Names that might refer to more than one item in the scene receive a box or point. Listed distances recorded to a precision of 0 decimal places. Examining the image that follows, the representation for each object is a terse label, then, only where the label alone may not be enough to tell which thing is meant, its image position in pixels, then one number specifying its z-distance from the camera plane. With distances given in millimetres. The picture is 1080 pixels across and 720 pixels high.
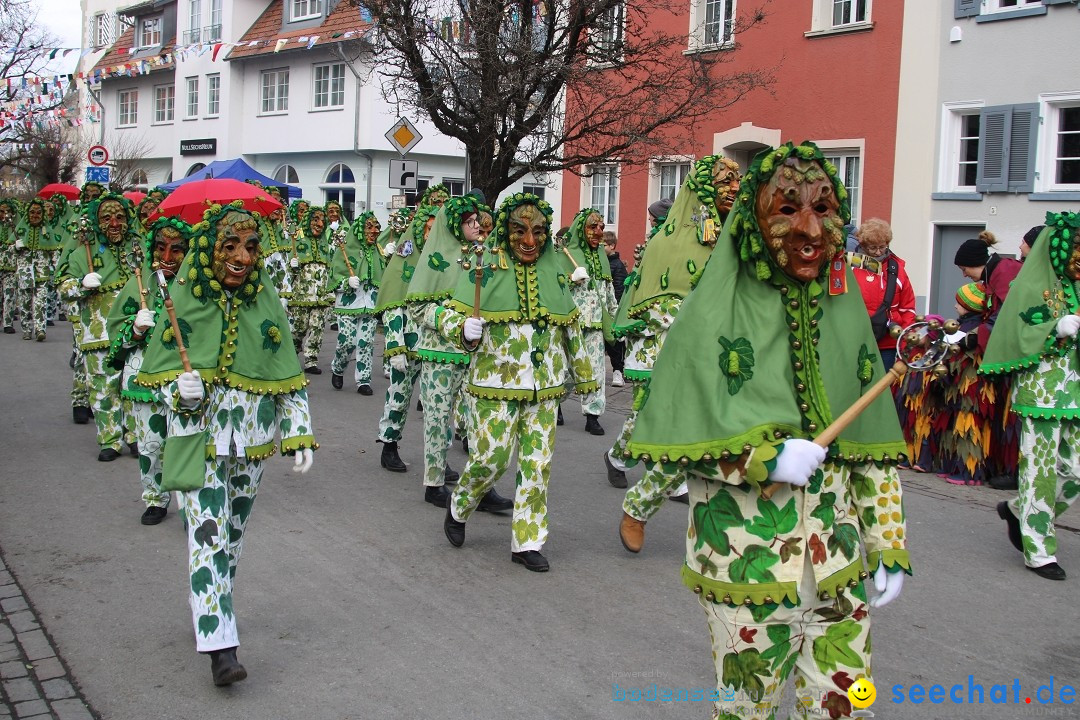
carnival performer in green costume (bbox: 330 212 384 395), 13461
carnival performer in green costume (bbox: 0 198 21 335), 19641
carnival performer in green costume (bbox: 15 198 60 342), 17812
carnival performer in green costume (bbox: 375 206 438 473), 9141
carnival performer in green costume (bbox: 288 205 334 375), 14938
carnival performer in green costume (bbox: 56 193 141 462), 9156
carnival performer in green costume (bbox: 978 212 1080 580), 6328
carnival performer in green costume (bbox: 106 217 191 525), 6543
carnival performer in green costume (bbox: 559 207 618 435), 10578
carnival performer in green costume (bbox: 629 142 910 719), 3342
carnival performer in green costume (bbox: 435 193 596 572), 6367
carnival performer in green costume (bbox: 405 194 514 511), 7965
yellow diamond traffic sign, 16594
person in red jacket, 8820
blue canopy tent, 19281
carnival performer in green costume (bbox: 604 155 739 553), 6816
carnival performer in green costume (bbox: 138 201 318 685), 4719
